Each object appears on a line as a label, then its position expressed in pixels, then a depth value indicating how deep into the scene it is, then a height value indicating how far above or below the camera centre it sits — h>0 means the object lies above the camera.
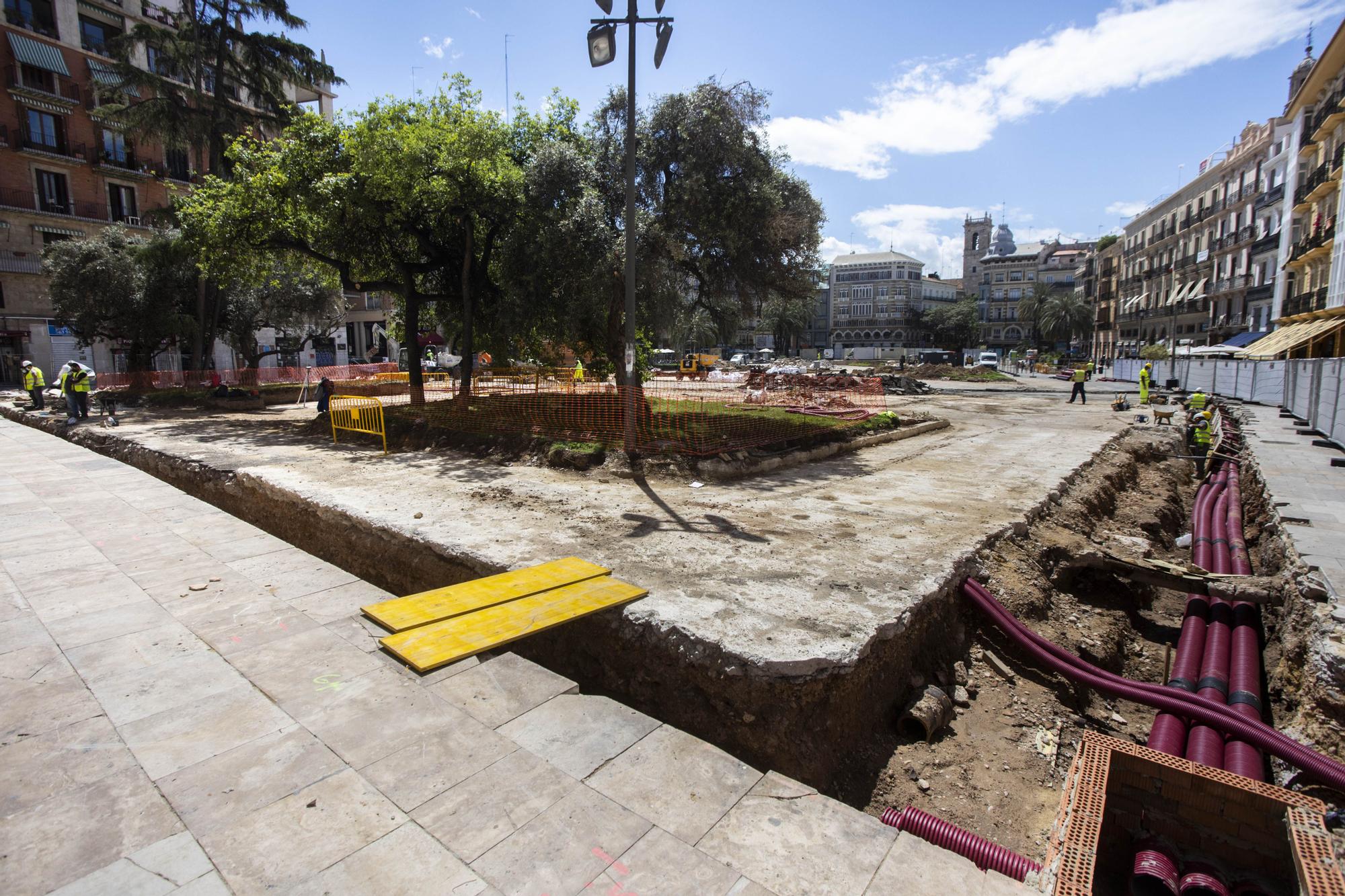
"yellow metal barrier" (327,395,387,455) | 14.06 -1.18
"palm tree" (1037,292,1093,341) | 77.44 +4.86
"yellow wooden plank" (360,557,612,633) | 4.50 -1.73
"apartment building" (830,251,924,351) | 108.12 +10.13
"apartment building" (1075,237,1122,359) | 71.44 +6.74
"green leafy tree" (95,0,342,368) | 21.88 +10.01
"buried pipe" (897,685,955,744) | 4.50 -2.48
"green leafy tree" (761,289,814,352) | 90.19 +4.61
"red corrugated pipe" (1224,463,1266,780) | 3.93 -2.45
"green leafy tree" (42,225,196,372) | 21.45 +2.57
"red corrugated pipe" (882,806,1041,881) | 3.02 -2.37
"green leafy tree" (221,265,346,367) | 25.16 +2.32
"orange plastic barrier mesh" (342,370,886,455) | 11.98 -1.16
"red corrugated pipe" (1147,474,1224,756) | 4.24 -2.46
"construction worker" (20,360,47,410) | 20.00 -0.56
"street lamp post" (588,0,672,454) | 8.95 +4.22
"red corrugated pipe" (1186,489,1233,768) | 4.08 -2.46
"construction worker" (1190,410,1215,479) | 13.82 -1.71
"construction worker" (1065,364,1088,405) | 27.33 -0.86
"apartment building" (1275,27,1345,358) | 25.22 +6.26
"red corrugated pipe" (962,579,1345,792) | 3.67 -2.29
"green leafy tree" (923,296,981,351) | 99.06 +5.27
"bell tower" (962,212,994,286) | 122.06 +22.28
